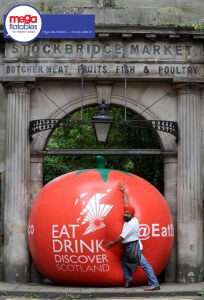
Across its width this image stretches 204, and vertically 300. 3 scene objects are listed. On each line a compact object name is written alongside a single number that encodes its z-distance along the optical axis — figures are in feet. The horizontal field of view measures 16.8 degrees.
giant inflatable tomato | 39.17
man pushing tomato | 38.65
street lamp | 43.96
